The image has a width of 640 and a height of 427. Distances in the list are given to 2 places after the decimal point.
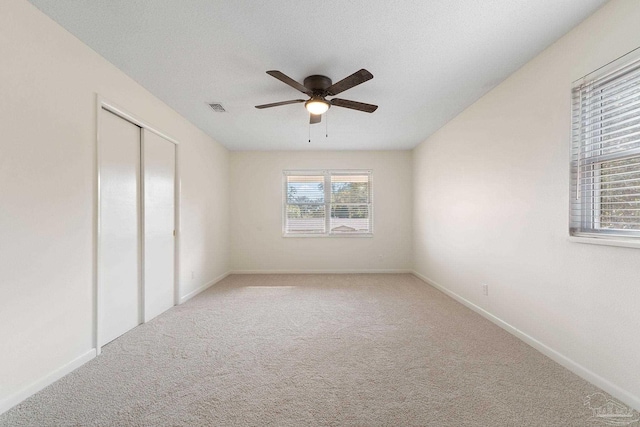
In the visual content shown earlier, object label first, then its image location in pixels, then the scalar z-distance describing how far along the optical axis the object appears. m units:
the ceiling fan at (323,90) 2.25
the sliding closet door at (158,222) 3.04
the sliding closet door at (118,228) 2.43
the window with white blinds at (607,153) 1.70
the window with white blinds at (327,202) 5.61
